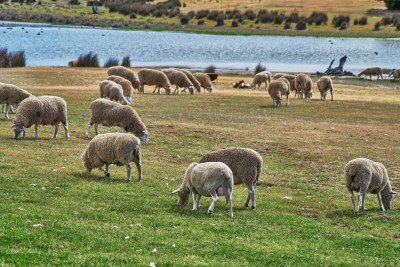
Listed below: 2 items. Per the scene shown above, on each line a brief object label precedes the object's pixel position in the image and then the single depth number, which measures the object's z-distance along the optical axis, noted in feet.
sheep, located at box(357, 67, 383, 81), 161.58
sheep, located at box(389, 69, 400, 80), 156.66
